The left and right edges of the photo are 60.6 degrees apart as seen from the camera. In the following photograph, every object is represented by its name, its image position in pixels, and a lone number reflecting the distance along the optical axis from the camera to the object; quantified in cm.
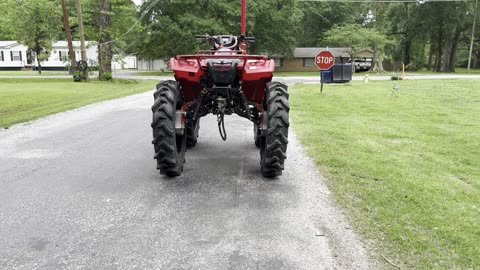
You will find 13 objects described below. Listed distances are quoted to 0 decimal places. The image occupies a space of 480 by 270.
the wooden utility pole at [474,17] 5006
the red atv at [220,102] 534
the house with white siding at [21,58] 6197
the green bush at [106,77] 3070
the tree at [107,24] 3082
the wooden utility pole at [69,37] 2938
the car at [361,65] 5356
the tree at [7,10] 3152
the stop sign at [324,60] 1774
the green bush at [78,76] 2925
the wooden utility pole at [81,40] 2793
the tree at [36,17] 3316
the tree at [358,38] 4647
